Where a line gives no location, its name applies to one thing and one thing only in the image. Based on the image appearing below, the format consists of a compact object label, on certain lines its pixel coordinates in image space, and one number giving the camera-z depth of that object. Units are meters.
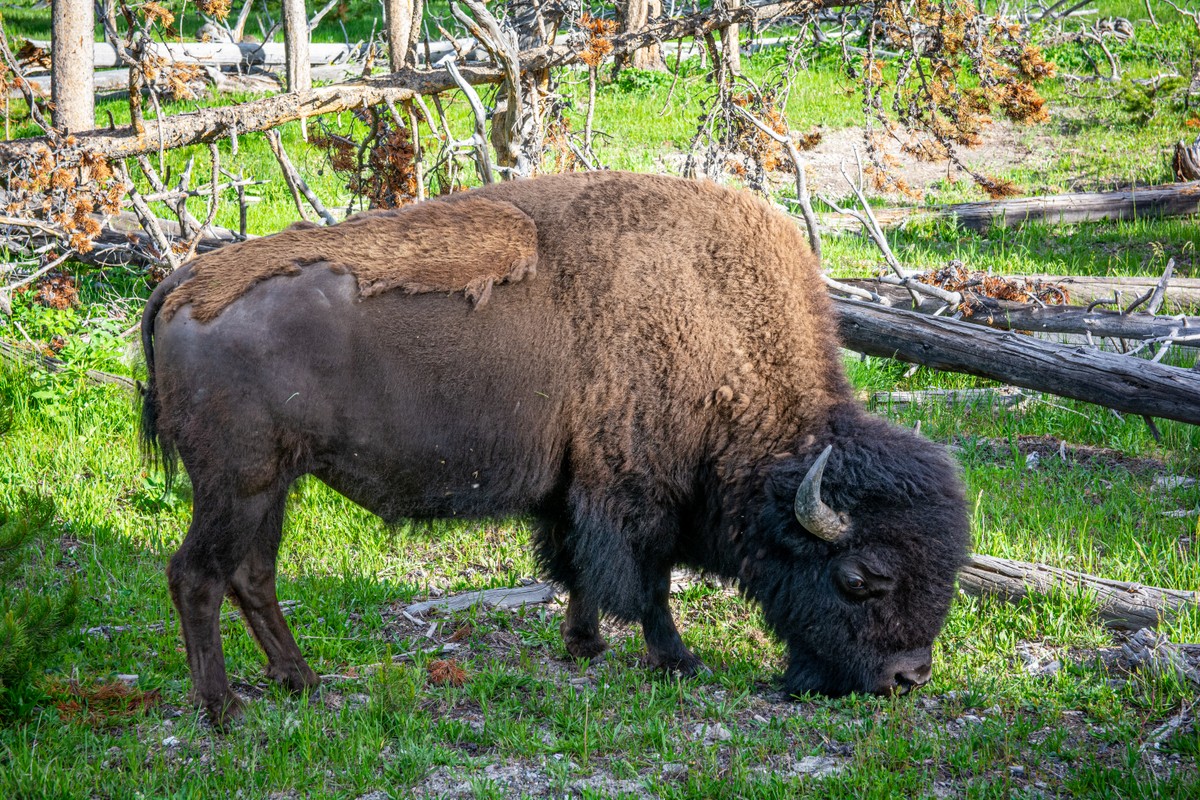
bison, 7.86
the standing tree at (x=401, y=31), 14.64
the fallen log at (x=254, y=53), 30.45
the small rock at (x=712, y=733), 7.73
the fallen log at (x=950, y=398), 14.09
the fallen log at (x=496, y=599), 10.26
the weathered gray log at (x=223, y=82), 29.19
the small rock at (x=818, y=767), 7.16
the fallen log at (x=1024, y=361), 10.69
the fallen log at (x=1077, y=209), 21.64
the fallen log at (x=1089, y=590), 9.05
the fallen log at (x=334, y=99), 13.71
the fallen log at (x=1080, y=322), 13.37
